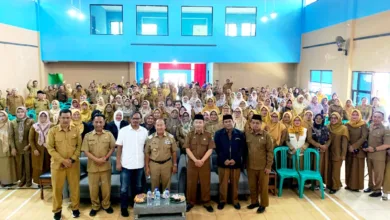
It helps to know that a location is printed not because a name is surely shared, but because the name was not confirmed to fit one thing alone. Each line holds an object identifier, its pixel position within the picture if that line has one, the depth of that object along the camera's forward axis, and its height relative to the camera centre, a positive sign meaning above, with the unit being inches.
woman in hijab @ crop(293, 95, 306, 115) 334.4 -23.5
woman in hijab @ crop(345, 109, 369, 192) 212.4 -47.0
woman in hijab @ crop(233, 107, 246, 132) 245.0 -29.6
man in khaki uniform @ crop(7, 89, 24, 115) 359.6 -24.3
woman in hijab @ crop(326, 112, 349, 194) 212.1 -44.2
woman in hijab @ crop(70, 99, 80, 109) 293.6 -21.9
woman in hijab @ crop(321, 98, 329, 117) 321.1 -22.4
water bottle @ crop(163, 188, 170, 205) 166.0 -60.5
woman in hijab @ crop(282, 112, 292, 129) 222.0 -25.6
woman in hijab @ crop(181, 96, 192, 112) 324.2 -21.5
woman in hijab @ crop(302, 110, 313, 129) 222.7 -26.6
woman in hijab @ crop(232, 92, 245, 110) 351.7 -19.8
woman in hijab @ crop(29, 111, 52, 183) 207.2 -44.2
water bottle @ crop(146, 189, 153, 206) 162.1 -61.2
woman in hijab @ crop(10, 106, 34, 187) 217.0 -44.7
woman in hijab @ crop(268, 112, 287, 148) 215.3 -33.0
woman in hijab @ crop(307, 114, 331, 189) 213.2 -38.6
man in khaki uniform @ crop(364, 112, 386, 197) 205.2 -46.3
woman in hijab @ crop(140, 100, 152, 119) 282.8 -24.5
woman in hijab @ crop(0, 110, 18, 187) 214.7 -54.2
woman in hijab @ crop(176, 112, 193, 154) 230.4 -34.7
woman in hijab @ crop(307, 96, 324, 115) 317.7 -24.1
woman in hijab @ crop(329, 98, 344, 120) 300.8 -23.9
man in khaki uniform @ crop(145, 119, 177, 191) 176.1 -42.0
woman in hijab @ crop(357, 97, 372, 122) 296.4 -25.0
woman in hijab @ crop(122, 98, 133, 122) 279.9 -25.1
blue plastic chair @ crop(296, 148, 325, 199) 204.1 -59.3
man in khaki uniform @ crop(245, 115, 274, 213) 180.2 -42.7
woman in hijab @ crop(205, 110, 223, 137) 233.0 -31.3
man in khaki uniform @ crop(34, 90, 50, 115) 336.8 -23.9
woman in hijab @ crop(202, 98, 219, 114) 300.8 -21.8
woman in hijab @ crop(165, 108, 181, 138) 245.3 -31.6
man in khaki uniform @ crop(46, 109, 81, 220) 166.9 -39.3
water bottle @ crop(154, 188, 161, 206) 165.2 -60.4
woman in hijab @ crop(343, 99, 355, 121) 298.2 -24.5
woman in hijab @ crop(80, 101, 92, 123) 274.0 -26.1
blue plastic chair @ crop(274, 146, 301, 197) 205.0 -58.6
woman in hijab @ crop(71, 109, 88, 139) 224.4 -28.5
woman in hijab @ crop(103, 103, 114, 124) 271.3 -27.4
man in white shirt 175.2 -40.0
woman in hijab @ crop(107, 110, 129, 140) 228.8 -31.5
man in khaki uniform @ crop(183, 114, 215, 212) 180.4 -43.2
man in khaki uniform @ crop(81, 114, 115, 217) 172.9 -41.2
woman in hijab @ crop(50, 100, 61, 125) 272.3 -24.8
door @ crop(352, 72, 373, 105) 346.6 -2.3
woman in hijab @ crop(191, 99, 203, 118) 318.6 -25.9
